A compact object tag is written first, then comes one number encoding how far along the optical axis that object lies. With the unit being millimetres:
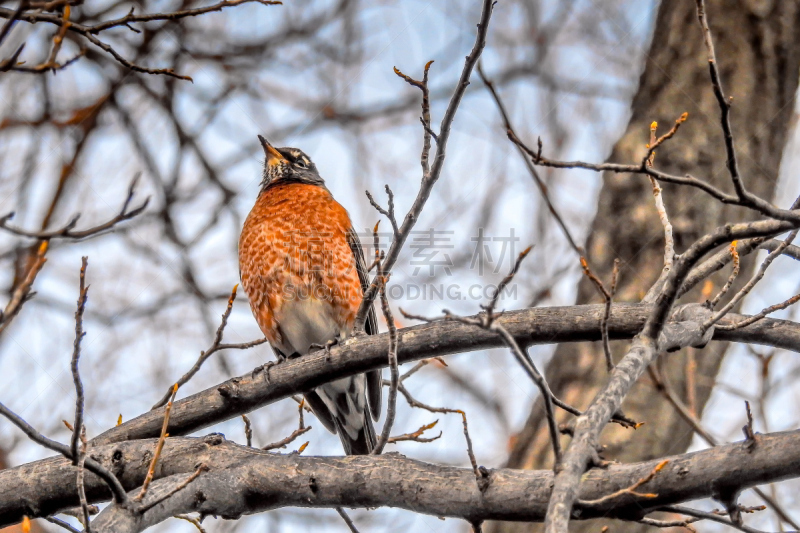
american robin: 12969
